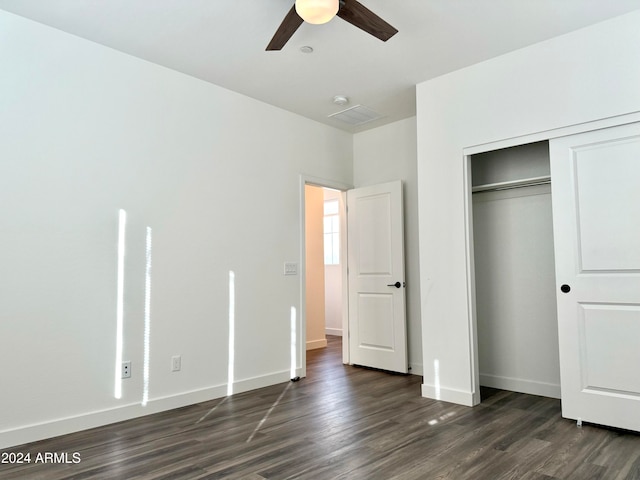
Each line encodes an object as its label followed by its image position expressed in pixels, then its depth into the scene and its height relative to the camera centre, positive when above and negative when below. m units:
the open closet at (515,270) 3.83 -0.03
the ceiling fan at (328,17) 2.27 +1.44
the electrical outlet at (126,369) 3.30 -0.75
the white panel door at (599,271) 2.93 -0.04
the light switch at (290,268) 4.55 +0.01
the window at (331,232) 8.34 +0.72
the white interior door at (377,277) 4.77 -0.10
